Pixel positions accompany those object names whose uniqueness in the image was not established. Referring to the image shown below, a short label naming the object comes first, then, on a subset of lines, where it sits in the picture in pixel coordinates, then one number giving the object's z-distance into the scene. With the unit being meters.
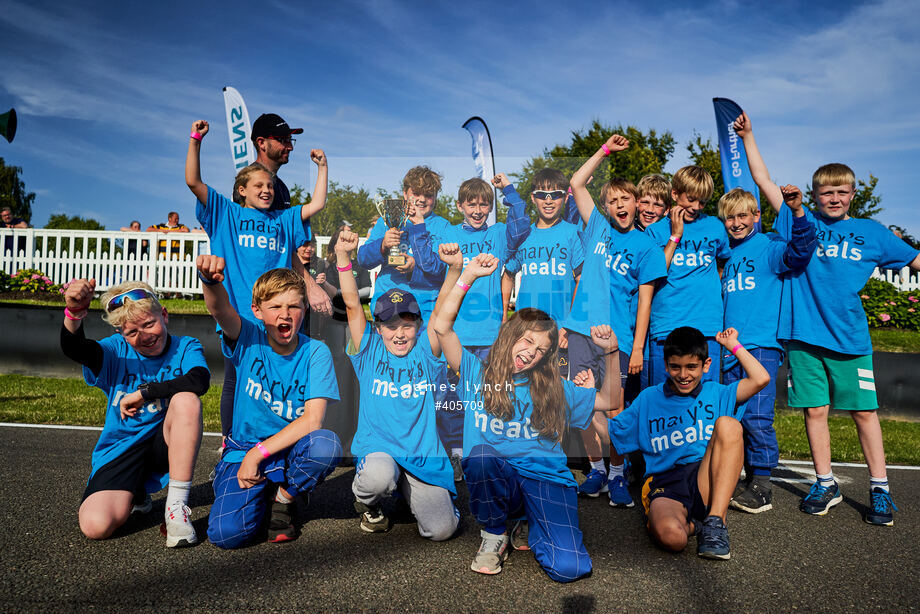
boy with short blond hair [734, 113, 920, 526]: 3.83
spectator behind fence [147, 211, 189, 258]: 12.83
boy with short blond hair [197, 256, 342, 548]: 2.99
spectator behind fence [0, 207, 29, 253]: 13.24
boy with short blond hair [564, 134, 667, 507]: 3.82
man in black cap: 4.10
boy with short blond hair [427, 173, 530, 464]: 3.56
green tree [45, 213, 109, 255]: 39.91
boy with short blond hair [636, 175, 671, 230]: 4.46
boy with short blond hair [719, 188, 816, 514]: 3.89
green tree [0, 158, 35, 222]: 42.12
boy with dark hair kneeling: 3.14
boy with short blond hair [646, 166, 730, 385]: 4.03
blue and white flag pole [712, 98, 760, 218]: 8.20
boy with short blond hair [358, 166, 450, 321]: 3.41
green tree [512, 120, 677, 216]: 19.88
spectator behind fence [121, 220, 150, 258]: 12.97
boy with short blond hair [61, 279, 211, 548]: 2.96
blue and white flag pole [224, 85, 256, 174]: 7.11
